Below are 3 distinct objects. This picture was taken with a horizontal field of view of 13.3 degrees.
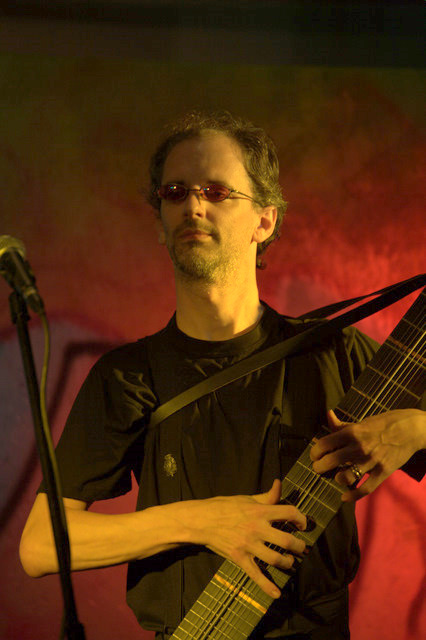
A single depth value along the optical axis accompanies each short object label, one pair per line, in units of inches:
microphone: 88.8
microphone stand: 89.4
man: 100.6
